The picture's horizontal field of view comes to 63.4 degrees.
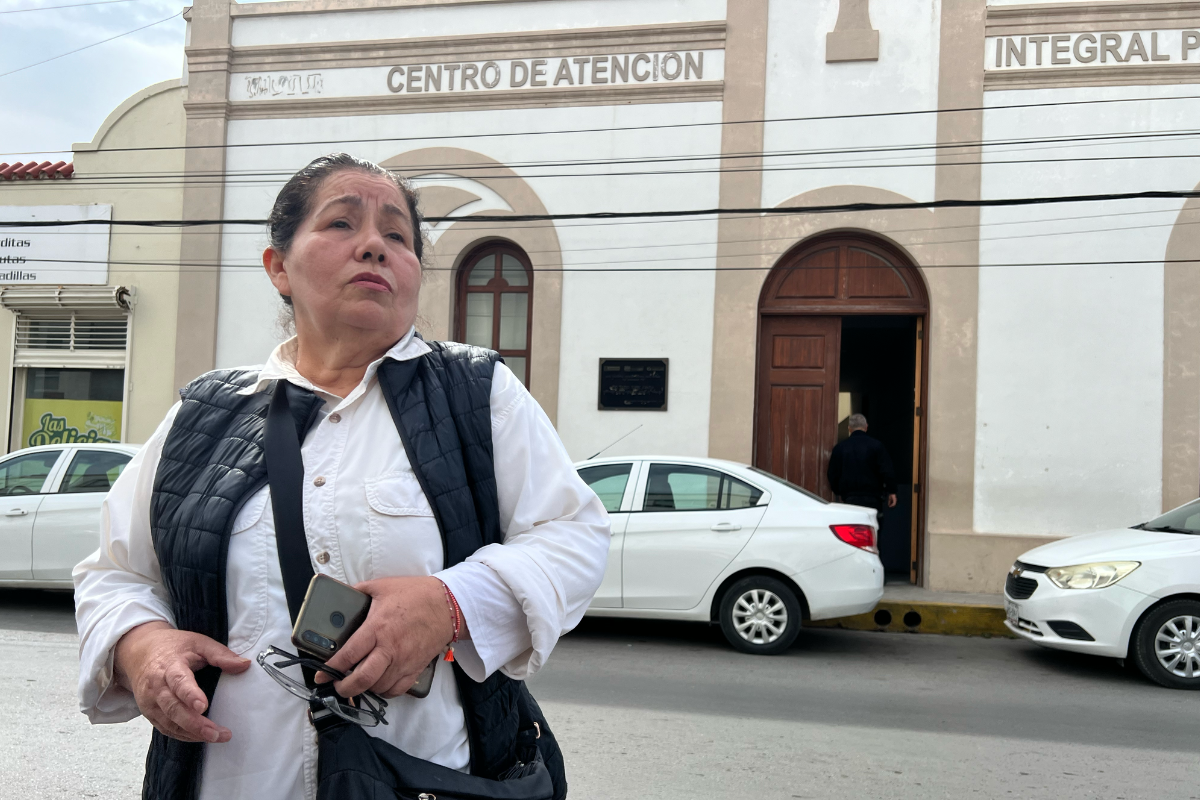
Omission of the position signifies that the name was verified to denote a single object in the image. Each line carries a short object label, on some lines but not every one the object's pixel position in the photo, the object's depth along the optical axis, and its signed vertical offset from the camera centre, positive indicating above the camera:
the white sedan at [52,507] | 8.78 -0.90
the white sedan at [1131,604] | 7.11 -1.13
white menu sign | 13.03 +2.18
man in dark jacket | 10.73 -0.34
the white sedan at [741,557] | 7.91 -0.98
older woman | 1.50 -0.21
